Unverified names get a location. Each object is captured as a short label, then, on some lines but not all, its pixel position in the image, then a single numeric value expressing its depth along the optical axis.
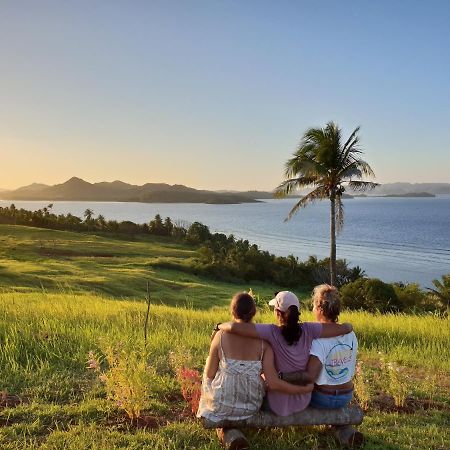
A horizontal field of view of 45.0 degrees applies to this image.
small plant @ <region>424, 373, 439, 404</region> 7.80
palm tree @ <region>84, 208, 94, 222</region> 98.70
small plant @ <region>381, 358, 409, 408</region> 7.16
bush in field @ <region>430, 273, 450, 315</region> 38.01
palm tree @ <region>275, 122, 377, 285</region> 31.55
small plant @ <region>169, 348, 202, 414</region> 6.54
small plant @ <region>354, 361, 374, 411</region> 6.76
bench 5.50
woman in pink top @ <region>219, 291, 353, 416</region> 5.33
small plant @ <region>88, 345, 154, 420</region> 6.31
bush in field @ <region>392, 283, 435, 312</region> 38.25
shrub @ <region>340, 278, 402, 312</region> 36.69
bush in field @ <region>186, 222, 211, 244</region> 90.19
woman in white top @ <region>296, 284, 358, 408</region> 5.47
